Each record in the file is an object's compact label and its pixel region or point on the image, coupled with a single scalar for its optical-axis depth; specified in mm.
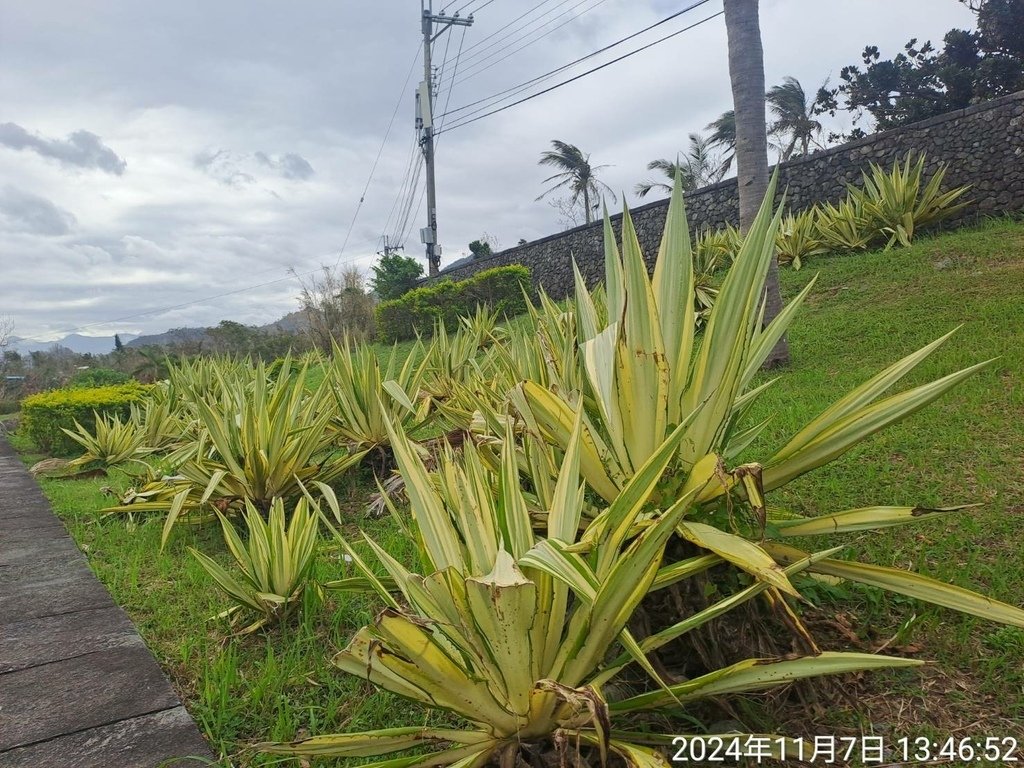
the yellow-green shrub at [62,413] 8453
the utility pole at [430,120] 19797
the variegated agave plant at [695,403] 1618
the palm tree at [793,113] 28297
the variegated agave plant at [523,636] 1224
